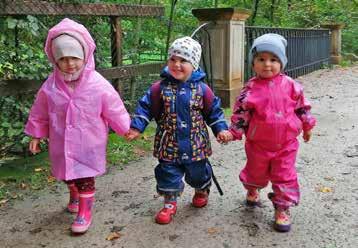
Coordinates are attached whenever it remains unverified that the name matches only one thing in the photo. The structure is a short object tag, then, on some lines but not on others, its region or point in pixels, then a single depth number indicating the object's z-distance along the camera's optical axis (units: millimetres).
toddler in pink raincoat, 2980
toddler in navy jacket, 3178
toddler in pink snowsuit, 3055
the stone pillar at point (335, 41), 15430
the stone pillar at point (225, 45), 7086
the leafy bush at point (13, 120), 4262
